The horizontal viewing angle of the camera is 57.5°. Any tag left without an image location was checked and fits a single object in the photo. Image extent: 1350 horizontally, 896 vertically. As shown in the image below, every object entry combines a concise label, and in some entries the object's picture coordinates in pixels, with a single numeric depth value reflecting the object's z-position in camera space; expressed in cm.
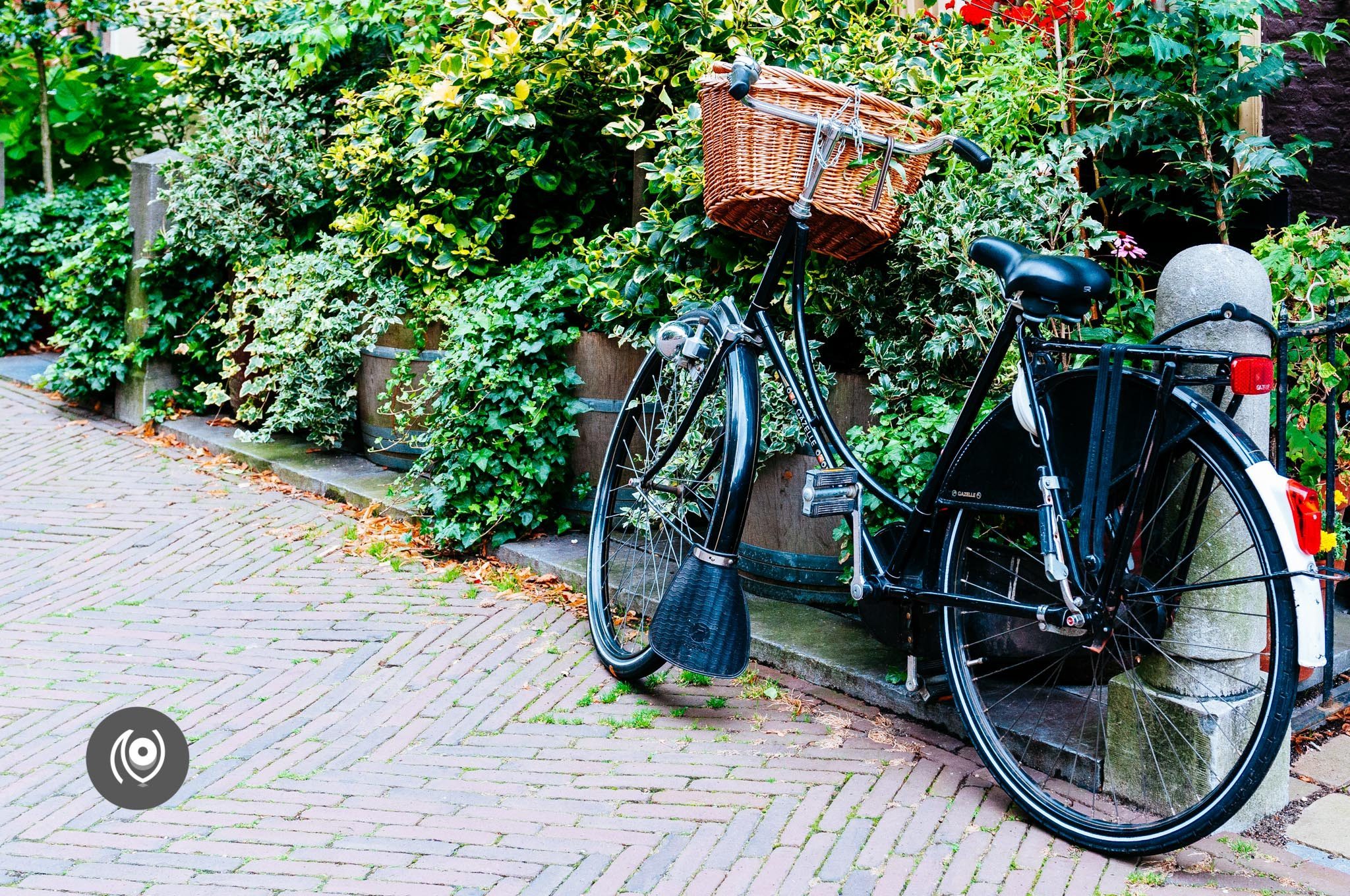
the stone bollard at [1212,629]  275
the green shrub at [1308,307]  330
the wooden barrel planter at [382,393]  551
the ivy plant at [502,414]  476
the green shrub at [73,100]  942
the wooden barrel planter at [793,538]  399
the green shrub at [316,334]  569
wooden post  422
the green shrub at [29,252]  871
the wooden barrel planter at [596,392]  475
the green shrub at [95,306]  694
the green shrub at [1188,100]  392
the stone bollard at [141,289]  678
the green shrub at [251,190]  652
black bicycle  258
